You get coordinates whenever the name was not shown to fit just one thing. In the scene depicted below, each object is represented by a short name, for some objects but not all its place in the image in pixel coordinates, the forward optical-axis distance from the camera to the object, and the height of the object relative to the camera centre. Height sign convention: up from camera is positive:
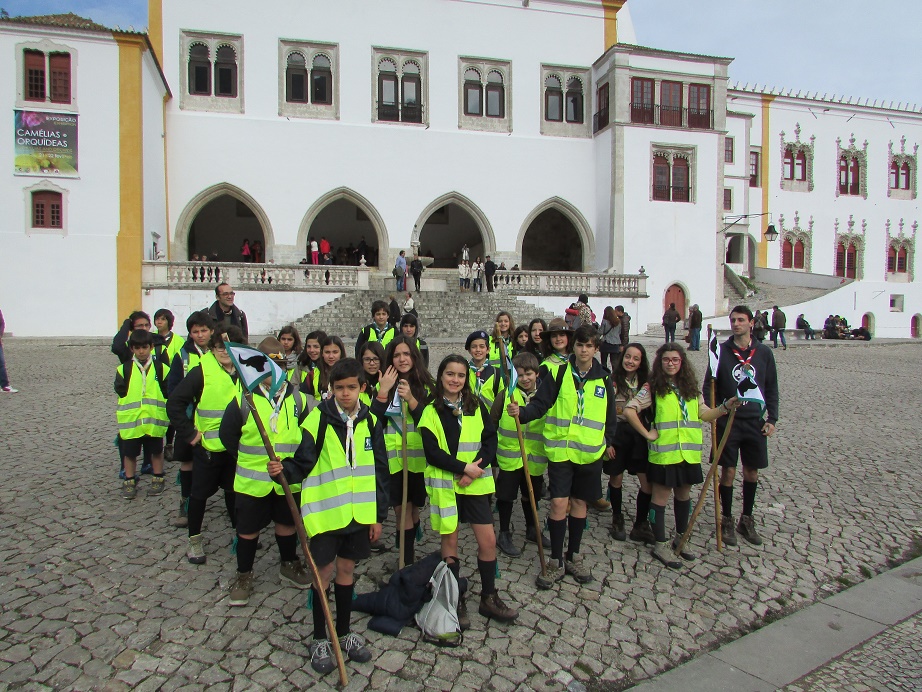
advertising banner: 19.09 +5.48
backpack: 3.44 -1.62
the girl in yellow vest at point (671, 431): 4.55 -0.78
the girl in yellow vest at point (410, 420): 4.06 -0.63
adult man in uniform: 4.91 -0.76
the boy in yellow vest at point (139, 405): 5.61 -0.74
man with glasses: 6.80 +0.16
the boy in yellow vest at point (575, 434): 4.23 -0.76
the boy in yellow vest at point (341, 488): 3.32 -0.89
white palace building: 19.53 +6.57
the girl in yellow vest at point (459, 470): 3.72 -0.89
